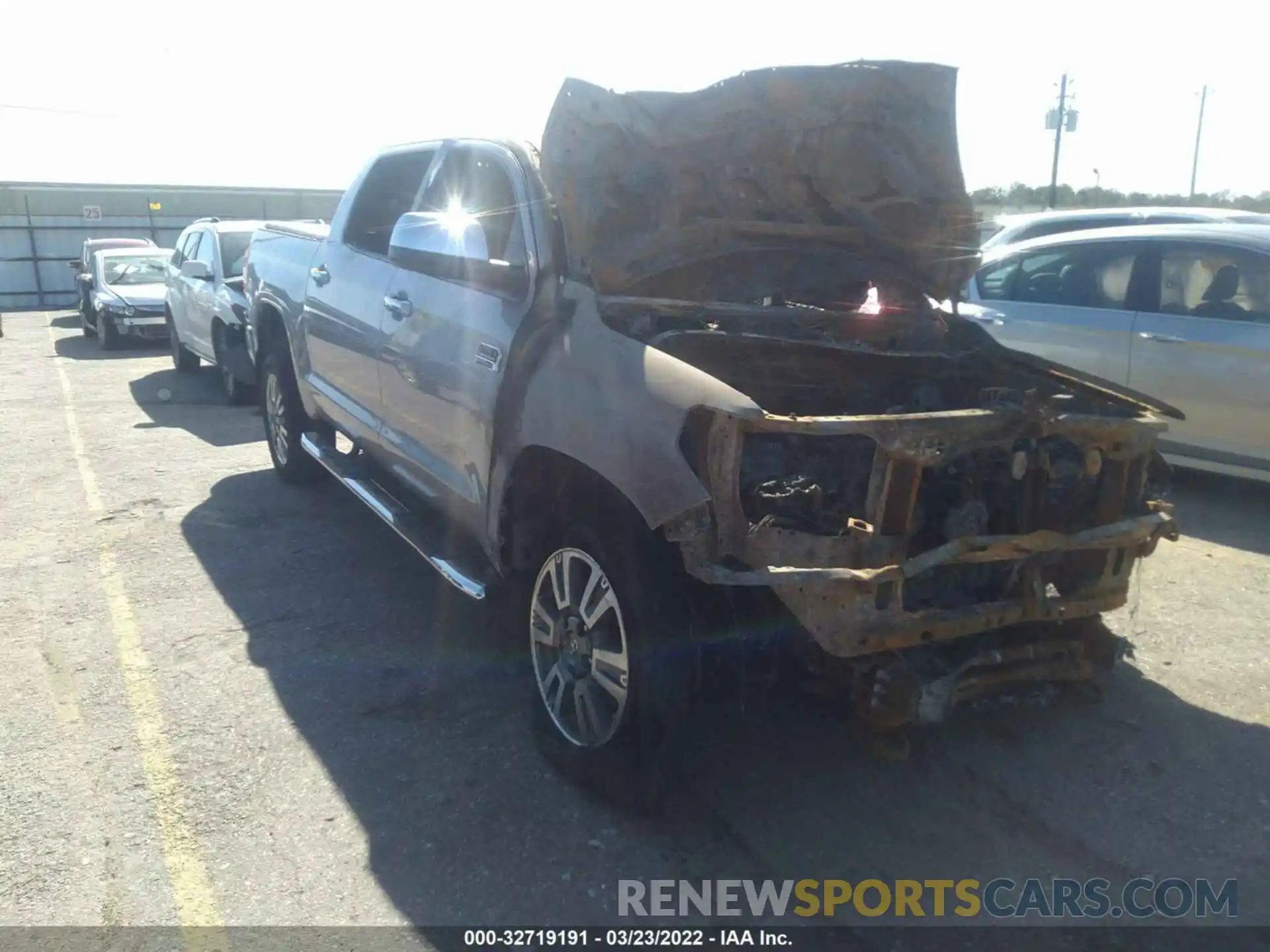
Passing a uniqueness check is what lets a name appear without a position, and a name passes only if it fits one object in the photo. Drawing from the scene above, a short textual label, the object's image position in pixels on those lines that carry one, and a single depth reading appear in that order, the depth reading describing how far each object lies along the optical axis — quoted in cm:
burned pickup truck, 301
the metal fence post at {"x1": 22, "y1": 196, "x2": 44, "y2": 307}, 2992
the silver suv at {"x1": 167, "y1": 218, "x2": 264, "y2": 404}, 1105
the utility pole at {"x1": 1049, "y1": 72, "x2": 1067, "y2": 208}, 3822
